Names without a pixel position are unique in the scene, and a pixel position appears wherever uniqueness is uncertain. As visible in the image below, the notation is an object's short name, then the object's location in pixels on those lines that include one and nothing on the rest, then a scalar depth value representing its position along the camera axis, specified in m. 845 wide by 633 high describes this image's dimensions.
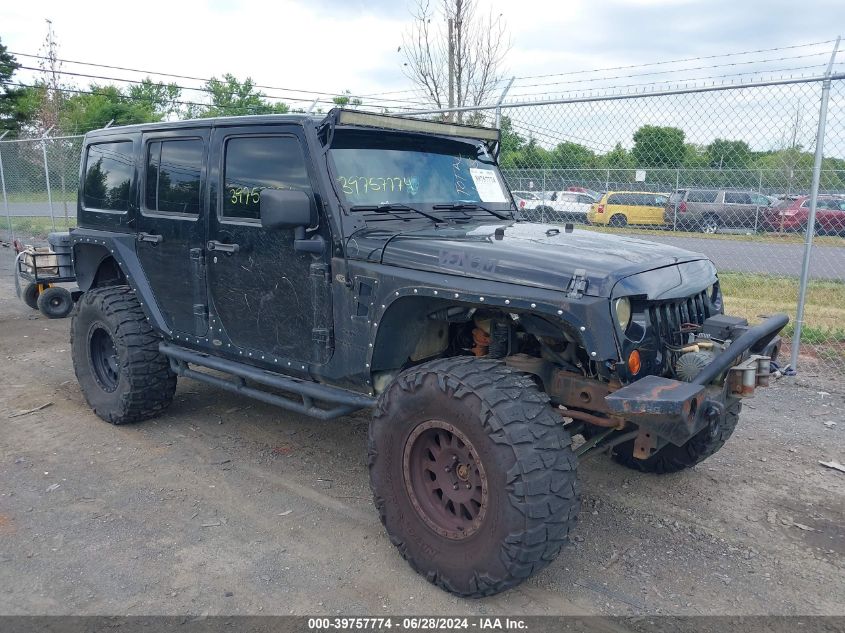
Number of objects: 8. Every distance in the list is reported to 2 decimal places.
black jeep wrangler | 2.87
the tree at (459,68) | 13.12
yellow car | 8.34
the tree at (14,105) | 35.56
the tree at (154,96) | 35.58
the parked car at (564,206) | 8.27
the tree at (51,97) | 29.95
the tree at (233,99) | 30.06
